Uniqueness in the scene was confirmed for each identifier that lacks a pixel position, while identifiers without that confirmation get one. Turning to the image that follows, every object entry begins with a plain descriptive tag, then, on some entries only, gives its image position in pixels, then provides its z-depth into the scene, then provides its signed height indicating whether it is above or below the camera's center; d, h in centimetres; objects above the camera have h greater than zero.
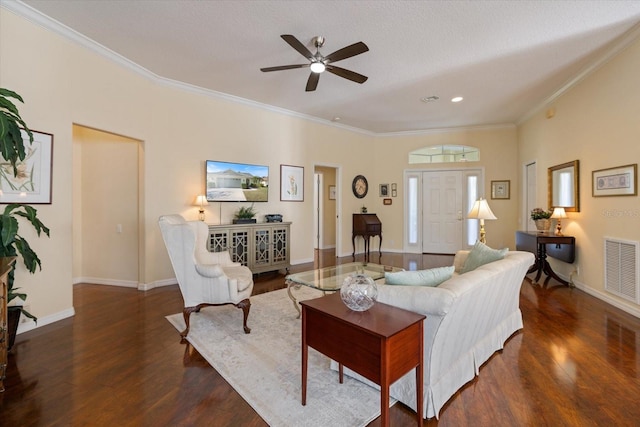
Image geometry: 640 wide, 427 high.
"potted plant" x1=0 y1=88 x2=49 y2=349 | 222 -9
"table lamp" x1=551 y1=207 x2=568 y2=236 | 470 -3
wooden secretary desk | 725 -36
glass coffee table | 301 -70
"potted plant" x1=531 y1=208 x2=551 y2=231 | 493 -10
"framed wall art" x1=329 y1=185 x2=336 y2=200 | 855 +59
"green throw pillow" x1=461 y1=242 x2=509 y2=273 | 267 -39
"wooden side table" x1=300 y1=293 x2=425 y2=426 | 140 -65
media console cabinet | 467 -50
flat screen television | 501 +54
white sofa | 171 -71
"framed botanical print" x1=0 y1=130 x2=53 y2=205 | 283 +36
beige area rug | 179 -117
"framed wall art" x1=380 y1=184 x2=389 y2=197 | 790 +60
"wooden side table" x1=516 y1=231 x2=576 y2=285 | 449 -54
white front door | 743 +2
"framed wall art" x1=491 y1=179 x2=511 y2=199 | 701 +56
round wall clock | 752 +67
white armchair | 288 -63
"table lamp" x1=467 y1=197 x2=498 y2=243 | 422 +3
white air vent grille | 336 -65
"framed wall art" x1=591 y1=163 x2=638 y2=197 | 339 +39
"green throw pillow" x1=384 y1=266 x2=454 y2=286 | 196 -42
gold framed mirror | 446 +43
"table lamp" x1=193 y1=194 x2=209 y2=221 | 471 +17
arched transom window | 736 +147
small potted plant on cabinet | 513 -5
